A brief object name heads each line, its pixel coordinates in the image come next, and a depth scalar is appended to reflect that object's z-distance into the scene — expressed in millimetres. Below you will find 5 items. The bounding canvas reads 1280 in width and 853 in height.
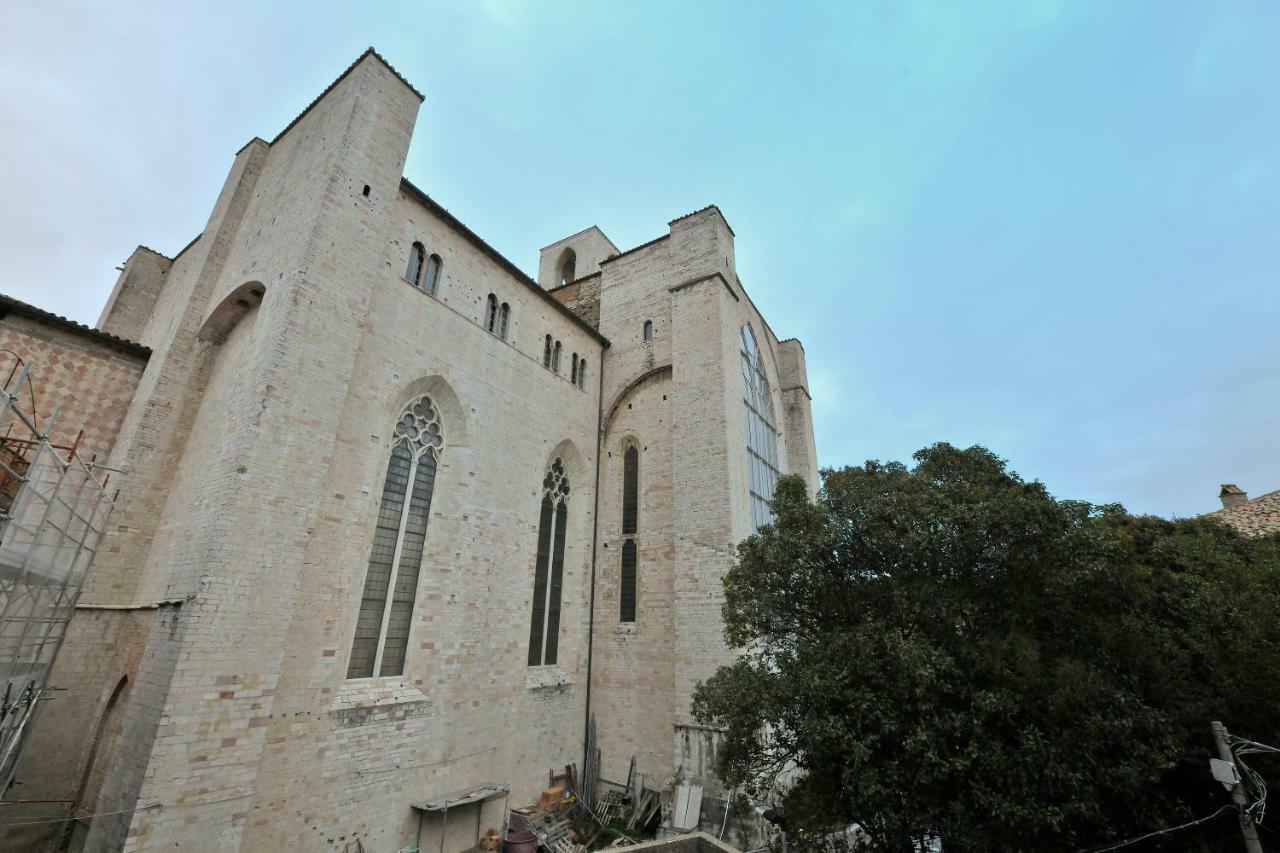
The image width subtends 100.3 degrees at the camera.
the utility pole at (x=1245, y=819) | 6211
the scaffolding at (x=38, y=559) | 5895
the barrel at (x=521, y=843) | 9258
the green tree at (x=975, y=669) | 5766
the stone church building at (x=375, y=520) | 7051
